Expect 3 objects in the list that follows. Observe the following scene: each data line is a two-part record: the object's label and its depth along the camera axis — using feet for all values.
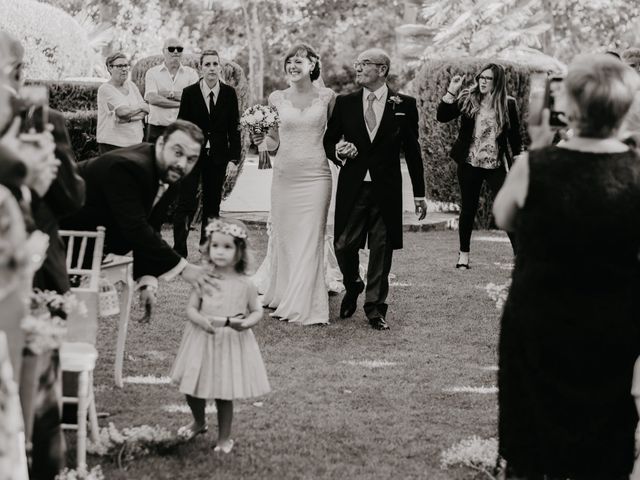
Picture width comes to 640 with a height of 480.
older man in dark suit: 25.22
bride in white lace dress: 26.05
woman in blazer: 32.71
